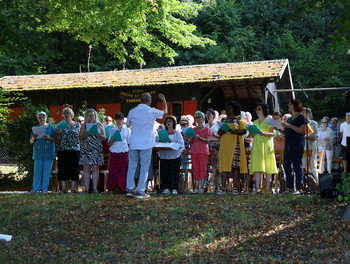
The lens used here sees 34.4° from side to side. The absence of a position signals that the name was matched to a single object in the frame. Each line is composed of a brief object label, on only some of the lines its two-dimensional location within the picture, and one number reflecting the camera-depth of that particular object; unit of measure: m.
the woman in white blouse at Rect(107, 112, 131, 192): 11.48
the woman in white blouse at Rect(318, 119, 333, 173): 15.50
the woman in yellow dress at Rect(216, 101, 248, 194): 10.91
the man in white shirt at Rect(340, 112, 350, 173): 14.46
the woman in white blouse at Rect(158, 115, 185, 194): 11.49
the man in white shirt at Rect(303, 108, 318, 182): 11.55
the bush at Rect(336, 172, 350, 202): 7.48
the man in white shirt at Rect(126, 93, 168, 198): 10.17
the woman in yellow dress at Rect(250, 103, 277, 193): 10.68
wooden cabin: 21.97
